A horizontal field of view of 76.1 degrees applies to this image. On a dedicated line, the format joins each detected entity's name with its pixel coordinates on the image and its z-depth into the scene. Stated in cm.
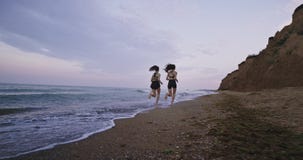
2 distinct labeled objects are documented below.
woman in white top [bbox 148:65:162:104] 1128
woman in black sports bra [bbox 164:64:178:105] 1105
